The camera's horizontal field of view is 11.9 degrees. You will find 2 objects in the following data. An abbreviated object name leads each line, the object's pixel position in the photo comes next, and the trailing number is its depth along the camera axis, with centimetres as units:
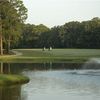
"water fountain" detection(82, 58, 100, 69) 5842
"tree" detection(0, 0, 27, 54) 9606
